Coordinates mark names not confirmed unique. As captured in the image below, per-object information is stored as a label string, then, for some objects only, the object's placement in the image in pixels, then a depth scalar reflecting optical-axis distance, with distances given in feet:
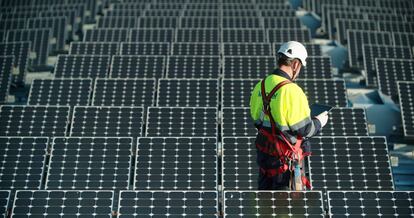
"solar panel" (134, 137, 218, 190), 36.94
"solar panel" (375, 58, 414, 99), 56.40
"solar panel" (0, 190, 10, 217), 33.27
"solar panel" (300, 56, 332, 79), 56.44
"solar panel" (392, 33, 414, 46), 75.36
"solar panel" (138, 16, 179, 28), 83.41
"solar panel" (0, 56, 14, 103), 55.16
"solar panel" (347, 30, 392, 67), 67.31
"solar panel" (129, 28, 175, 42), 74.95
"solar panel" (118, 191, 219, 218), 30.76
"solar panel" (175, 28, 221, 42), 74.33
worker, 27.09
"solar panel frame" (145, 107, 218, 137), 43.29
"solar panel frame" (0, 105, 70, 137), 44.29
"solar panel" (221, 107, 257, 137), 43.16
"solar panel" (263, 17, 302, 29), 82.17
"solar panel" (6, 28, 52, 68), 71.61
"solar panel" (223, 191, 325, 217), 28.81
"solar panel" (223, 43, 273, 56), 64.80
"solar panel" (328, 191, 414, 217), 30.14
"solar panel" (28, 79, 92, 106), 50.16
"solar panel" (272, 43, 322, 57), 65.31
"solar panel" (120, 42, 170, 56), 65.21
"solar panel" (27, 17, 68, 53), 78.95
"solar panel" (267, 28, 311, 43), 72.28
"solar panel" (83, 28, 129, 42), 74.43
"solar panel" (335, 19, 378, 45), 79.15
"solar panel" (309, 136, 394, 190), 36.81
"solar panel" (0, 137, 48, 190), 38.19
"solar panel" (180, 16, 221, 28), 83.51
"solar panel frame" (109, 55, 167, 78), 57.00
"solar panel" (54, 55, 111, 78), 57.72
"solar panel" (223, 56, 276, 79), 56.34
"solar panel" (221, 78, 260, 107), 48.88
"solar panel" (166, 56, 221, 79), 57.06
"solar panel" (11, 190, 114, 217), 31.53
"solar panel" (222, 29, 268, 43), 73.82
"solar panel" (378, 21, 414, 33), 83.46
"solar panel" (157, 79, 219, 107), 49.34
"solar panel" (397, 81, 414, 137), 46.57
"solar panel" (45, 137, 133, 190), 37.60
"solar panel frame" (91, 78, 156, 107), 49.57
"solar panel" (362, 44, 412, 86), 61.79
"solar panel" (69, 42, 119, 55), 65.67
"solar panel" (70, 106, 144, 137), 43.86
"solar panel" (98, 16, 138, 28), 83.87
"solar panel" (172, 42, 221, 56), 64.59
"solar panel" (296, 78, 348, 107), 49.21
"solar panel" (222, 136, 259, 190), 36.96
